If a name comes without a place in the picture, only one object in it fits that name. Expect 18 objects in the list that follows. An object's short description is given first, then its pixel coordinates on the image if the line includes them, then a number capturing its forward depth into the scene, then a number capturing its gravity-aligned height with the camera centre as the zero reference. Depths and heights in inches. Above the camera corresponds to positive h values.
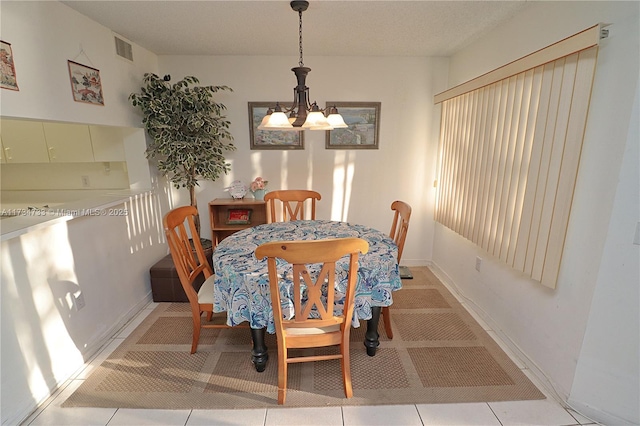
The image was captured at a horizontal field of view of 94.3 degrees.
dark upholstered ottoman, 109.8 -46.2
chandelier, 69.5 +10.0
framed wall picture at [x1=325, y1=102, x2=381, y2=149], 127.1 +13.2
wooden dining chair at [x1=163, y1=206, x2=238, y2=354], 73.8 -28.2
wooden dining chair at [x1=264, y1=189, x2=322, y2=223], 112.7 -14.6
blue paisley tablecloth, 63.2 -27.1
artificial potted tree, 104.8 +11.2
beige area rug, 67.7 -53.5
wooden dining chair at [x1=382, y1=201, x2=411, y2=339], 81.3 -20.1
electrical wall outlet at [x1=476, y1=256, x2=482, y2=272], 101.8 -34.9
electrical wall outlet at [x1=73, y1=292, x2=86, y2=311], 78.5 -37.8
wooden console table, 125.7 -24.9
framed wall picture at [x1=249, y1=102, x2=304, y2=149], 126.5 +9.5
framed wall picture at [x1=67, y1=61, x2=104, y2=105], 79.0 +20.3
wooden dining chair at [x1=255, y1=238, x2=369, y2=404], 53.4 -28.7
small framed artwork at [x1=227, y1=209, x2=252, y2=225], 127.7 -25.3
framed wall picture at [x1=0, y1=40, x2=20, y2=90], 60.2 +18.0
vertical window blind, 62.8 +2.2
